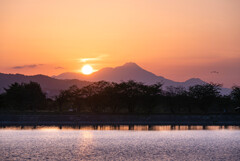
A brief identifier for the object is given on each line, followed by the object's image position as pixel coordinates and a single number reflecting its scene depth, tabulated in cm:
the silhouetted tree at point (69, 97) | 12625
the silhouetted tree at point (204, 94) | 12588
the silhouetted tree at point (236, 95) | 13364
